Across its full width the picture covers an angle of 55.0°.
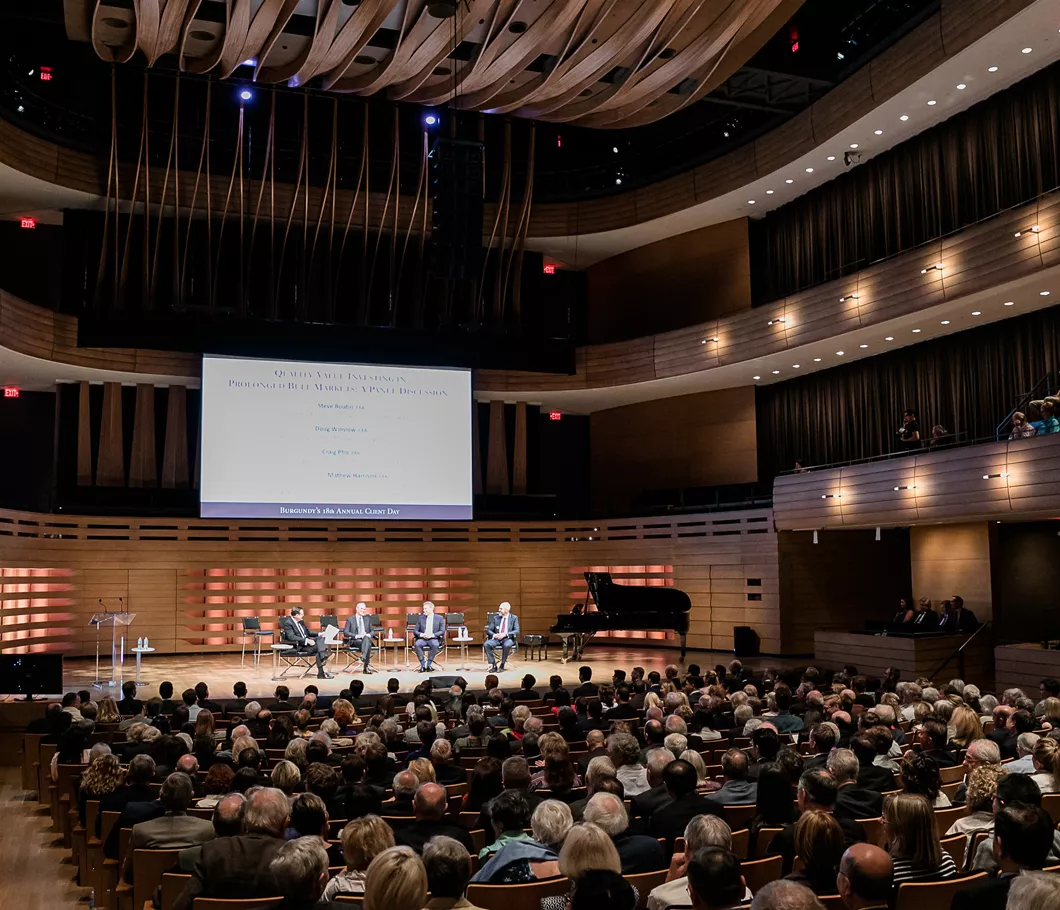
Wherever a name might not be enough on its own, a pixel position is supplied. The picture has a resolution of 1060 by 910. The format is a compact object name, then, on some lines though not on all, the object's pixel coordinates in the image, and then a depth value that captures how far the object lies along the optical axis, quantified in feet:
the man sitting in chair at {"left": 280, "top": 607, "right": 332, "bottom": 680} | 50.65
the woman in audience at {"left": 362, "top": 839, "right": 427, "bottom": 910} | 9.39
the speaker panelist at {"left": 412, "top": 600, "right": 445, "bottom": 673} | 53.98
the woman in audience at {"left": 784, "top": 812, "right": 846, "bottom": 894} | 12.35
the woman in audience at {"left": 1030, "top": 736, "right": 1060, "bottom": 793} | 17.58
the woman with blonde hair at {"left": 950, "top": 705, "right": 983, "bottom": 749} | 22.40
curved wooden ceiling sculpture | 41.22
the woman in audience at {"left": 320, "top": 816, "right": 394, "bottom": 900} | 12.56
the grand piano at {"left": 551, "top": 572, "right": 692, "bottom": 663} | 56.75
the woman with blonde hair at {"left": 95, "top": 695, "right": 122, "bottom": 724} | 29.40
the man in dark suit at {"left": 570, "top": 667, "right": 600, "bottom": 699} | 35.54
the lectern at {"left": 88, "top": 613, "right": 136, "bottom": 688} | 45.06
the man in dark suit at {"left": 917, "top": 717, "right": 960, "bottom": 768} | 20.57
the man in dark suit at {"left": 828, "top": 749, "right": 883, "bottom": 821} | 16.67
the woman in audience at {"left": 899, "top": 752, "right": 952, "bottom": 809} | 16.22
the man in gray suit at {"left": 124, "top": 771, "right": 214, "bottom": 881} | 16.30
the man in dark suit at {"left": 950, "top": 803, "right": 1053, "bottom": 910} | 11.43
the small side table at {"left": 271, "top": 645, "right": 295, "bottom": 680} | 50.47
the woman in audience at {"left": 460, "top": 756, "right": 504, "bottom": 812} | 17.60
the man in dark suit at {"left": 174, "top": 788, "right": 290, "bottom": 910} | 13.24
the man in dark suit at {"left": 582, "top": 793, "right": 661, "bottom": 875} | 13.79
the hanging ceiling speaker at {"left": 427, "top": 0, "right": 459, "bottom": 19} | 39.73
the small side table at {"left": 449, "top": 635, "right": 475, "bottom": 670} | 56.40
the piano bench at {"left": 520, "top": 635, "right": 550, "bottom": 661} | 59.82
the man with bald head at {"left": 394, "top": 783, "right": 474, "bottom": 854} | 14.62
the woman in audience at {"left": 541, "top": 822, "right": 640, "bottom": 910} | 11.46
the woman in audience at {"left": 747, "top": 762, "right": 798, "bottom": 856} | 16.42
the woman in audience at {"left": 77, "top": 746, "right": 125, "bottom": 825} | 20.11
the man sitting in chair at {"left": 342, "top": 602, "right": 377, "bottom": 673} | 53.52
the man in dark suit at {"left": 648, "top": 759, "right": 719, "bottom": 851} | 15.85
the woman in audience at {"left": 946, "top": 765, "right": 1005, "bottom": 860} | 15.52
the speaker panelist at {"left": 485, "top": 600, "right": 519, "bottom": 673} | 55.36
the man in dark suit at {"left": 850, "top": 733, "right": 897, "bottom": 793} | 18.48
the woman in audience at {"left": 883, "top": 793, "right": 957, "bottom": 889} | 12.48
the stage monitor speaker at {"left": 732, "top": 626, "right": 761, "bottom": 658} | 63.26
